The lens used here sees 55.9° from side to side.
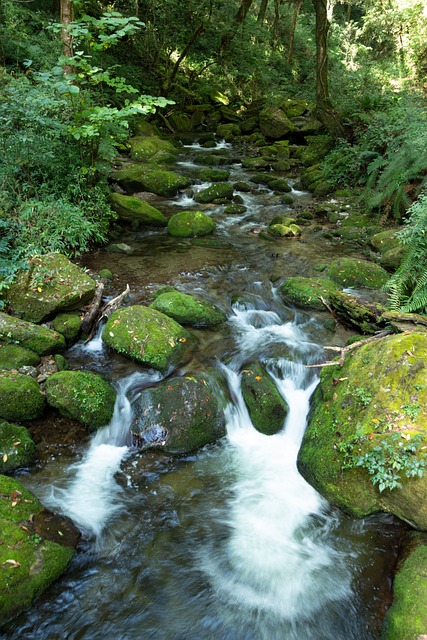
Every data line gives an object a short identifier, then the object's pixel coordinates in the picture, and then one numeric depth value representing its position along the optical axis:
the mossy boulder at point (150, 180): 11.48
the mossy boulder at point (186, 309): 6.58
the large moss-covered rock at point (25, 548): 3.05
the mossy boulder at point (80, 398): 4.85
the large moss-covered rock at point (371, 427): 3.70
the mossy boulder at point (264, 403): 5.27
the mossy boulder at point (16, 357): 5.14
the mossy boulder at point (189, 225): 10.02
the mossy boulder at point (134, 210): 9.73
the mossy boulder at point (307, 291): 7.30
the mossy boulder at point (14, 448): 4.24
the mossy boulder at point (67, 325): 5.96
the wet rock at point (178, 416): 4.85
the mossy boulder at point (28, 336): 5.39
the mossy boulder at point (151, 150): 14.26
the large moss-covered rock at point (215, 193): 12.05
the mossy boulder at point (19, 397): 4.64
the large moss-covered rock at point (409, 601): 2.90
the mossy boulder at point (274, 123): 18.42
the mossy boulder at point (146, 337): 5.67
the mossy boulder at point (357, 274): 7.91
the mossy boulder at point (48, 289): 5.98
